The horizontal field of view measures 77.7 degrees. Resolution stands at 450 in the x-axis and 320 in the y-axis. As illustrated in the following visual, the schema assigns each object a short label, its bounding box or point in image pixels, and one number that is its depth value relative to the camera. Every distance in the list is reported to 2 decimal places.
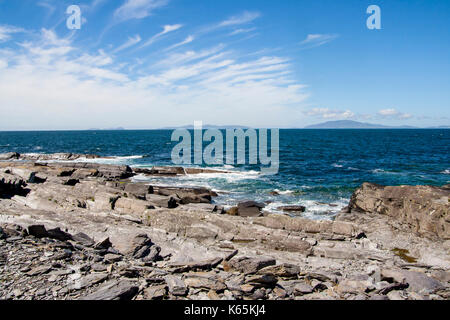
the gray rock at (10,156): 61.72
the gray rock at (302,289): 10.02
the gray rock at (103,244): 12.78
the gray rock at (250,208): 24.89
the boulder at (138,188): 29.81
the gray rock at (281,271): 11.24
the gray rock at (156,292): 8.80
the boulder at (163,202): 23.57
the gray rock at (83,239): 13.13
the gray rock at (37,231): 12.22
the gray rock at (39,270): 9.07
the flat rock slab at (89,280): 8.80
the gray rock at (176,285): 9.16
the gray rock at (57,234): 12.64
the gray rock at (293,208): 26.56
